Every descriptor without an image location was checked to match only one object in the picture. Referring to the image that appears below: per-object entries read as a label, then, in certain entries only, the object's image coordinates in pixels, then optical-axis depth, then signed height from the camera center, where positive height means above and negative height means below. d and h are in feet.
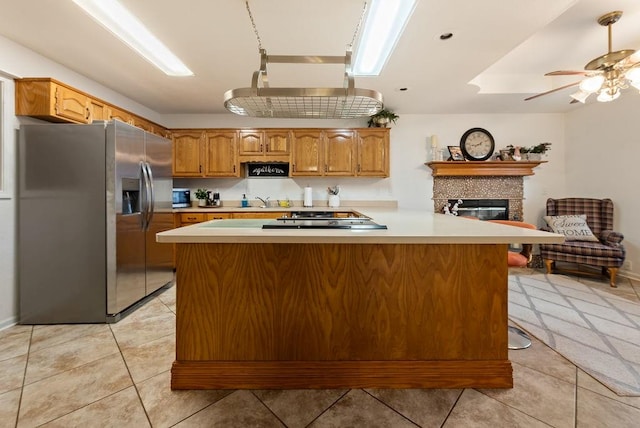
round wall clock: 14.32 +3.47
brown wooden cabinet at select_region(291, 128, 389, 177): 13.44 +2.74
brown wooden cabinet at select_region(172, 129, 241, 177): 13.51 +2.72
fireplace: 13.85 +1.50
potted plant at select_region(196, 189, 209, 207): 13.84 +0.60
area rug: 5.67 -3.10
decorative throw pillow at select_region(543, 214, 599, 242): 12.10 -0.72
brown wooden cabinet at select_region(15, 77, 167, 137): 7.86 +3.16
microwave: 13.47 +0.54
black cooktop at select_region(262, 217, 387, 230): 5.06 -0.28
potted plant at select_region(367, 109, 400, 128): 13.39 +4.41
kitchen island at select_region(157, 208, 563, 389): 4.99 -1.90
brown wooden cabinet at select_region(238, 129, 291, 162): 13.43 +3.15
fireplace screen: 14.46 +0.12
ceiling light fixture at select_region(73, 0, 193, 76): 6.53 +4.77
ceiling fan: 6.95 +3.72
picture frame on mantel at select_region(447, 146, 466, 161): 14.08 +2.84
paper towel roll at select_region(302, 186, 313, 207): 14.10 +0.63
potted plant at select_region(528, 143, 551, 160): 13.74 +2.97
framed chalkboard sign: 14.47 +2.09
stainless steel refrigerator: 7.72 -0.38
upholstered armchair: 10.84 -1.34
